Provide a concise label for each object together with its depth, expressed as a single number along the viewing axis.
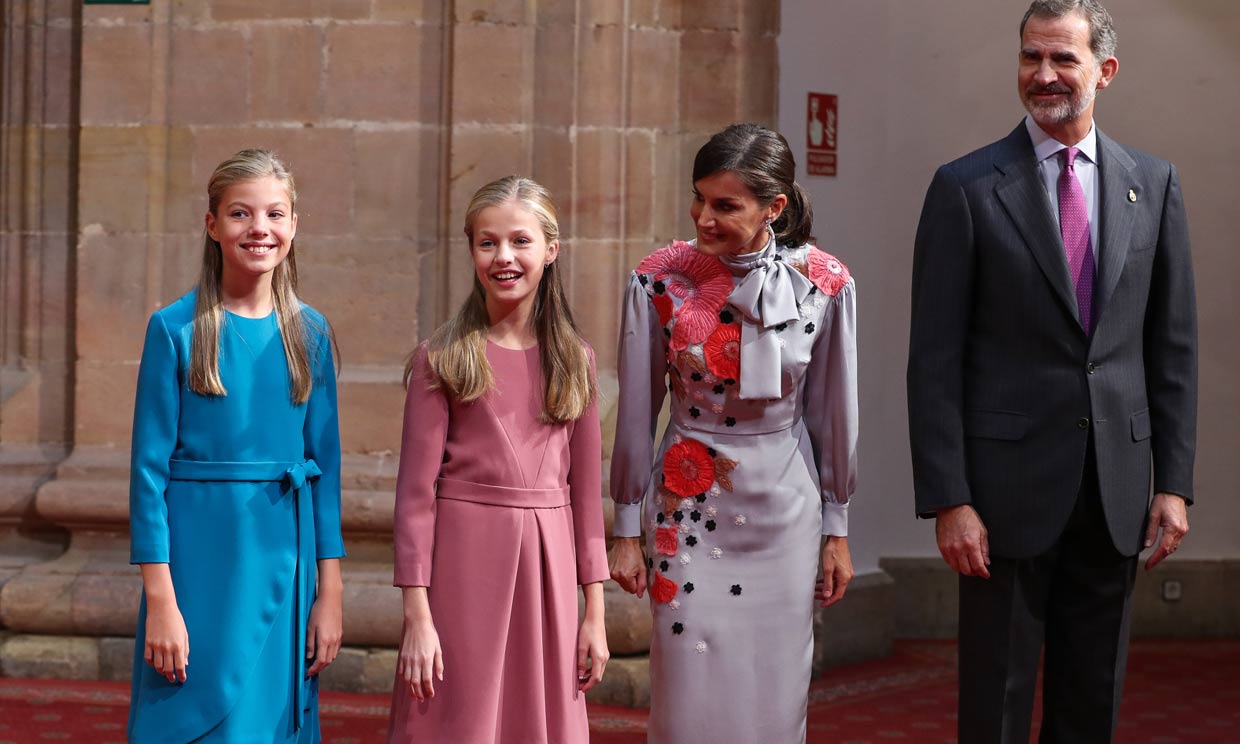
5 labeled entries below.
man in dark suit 6.58
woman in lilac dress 6.53
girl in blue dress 6.29
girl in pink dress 6.25
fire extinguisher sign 13.07
